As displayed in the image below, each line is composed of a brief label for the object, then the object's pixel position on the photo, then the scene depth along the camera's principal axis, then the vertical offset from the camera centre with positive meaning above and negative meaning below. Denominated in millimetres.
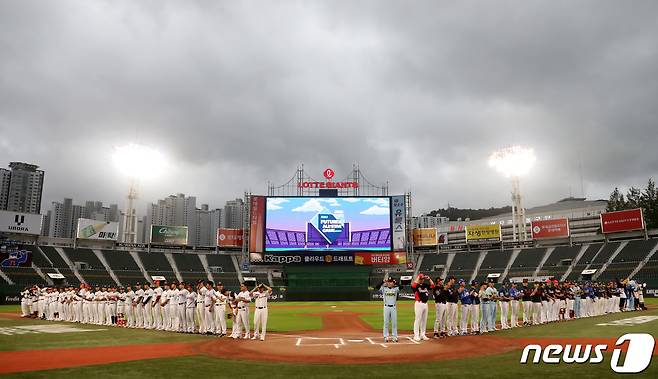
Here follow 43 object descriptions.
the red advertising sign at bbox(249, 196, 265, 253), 56688 +5221
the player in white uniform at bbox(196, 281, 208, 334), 18028 -1668
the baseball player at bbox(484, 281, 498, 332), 18562 -1857
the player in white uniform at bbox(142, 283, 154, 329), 20391 -1948
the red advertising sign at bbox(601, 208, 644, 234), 58844 +5909
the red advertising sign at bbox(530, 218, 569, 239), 65188 +5384
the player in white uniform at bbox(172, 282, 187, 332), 18906 -1931
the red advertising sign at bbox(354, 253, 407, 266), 56719 +733
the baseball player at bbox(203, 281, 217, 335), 17844 -1827
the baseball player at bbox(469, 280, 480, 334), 18000 -1895
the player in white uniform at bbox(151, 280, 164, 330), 20000 -1925
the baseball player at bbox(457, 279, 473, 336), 17672 -1602
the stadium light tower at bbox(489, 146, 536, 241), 64750 +15479
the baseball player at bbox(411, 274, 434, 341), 15492 -1346
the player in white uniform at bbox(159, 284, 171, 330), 19453 -1740
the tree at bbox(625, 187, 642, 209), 88281 +13385
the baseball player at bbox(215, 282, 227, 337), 17344 -1750
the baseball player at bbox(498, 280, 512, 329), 19828 -1799
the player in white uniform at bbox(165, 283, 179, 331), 19094 -1868
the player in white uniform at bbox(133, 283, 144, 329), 20750 -1942
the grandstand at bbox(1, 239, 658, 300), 53531 -416
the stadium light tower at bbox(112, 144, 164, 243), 60159 +13036
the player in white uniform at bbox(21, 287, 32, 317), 27156 -2277
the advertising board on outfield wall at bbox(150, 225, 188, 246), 69125 +4581
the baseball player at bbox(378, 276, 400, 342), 15250 -1211
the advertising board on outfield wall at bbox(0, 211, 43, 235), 55188 +5340
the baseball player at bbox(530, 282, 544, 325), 21919 -1796
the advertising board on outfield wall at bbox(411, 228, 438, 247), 70500 +4430
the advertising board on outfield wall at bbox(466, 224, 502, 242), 71375 +5160
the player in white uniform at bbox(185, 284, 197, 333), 18531 -1901
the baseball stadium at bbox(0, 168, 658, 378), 10849 -2007
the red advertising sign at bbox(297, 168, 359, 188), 60438 +11077
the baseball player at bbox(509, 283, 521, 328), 20405 -1915
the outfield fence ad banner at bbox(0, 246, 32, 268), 49353 +867
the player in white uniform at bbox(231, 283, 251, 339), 16500 -1696
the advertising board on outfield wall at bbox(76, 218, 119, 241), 63156 +5036
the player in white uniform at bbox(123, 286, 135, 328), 21278 -2085
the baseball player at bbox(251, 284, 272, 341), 16094 -1391
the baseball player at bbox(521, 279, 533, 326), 21766 -1929
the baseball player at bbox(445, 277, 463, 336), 16781 -1649
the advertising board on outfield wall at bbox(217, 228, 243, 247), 69438 +4221
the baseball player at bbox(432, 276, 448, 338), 16406 -1527
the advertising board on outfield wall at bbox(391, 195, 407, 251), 56750 +5500
